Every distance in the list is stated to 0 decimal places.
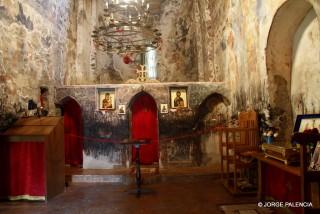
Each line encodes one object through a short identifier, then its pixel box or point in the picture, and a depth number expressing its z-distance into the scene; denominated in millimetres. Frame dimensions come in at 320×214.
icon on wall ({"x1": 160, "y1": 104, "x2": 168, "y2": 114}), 10367
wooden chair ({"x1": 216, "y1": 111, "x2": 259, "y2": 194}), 6559
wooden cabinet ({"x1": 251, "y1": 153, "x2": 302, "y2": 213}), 4583
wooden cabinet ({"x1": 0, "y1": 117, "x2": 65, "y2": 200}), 6758
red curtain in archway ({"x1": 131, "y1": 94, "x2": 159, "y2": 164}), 10844
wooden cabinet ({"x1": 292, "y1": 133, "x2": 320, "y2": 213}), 3393
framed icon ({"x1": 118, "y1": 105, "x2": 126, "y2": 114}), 10359
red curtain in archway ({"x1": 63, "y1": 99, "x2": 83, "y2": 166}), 11008
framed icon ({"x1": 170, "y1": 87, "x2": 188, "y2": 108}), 10383
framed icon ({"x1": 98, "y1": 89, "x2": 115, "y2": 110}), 10406
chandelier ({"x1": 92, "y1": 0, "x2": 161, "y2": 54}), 7172
